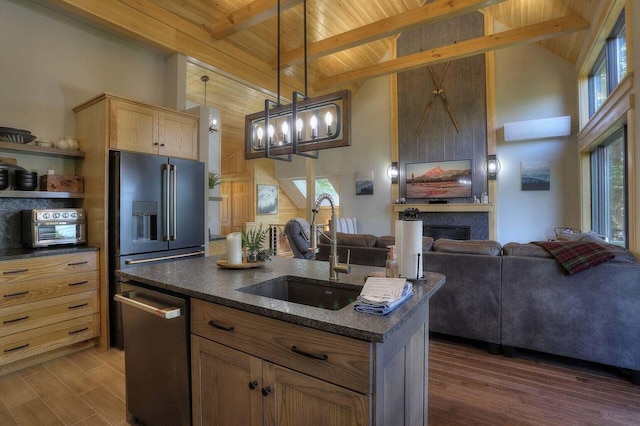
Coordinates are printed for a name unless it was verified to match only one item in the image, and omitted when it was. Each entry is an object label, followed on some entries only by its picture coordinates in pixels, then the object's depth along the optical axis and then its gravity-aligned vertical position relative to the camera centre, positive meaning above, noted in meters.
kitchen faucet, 1.62 -0.17
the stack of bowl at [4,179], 2.65 +0.30
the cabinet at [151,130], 2.88 +0.82
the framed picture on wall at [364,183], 7.22 +0.66
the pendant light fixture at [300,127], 1.98 +0.58
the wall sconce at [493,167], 6.05 +0.83
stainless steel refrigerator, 2.86 +0.02
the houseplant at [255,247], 2.07 -0.22
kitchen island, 1.04 -0.54
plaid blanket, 2.32 -0.32
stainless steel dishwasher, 1.54 -0.73
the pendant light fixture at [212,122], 5.18 +1.49
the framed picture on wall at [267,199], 8.74 +0.39
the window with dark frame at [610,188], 3.57 +0.28
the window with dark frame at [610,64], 3.47 +1.76
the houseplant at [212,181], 4.40 +0.44
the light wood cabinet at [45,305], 2.43 -0.73
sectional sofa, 2.29 -0.71
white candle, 2.02 -0.22
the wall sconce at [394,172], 6.90 +0.85
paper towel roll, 1.55 -0.17
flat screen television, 6.29 +0.65
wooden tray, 1.96 -0.32
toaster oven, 2.69 -0.10
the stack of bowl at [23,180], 2.76 +0.30
